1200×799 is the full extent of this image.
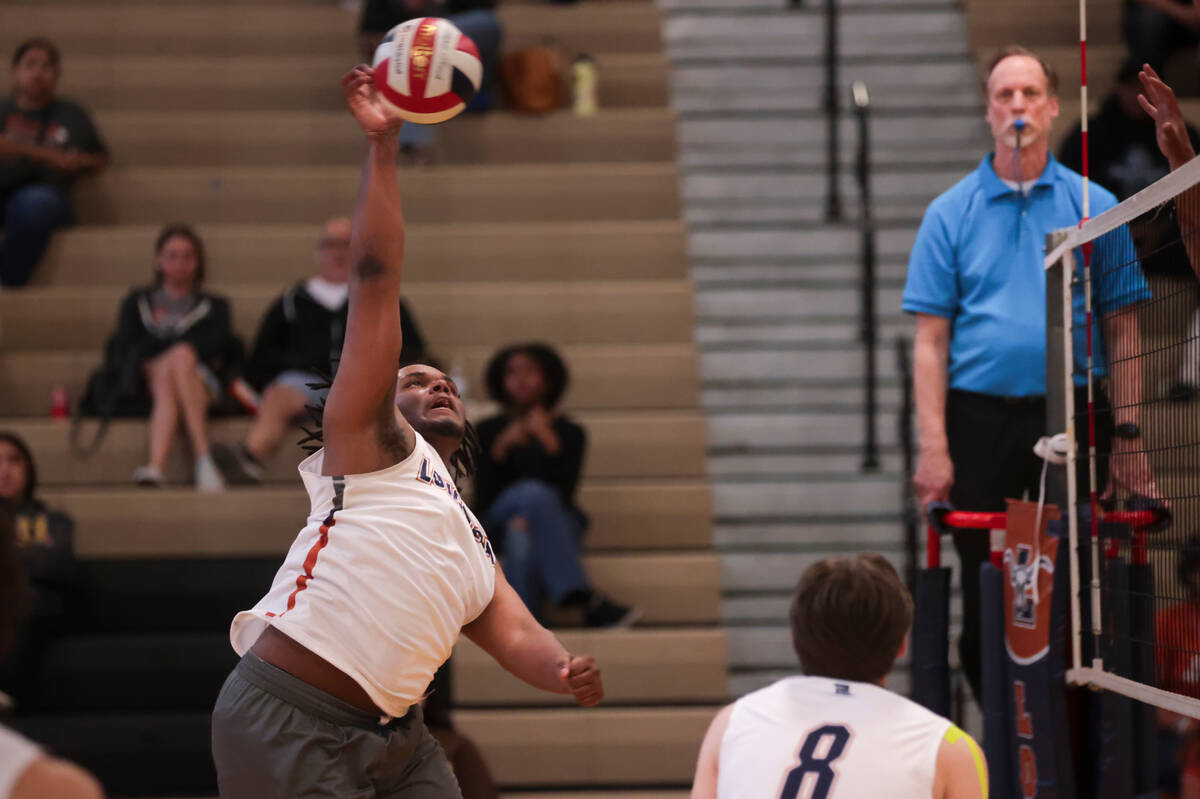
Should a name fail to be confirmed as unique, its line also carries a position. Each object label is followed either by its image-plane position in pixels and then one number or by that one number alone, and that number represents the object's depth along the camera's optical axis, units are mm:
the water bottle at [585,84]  18062
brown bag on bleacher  17734
